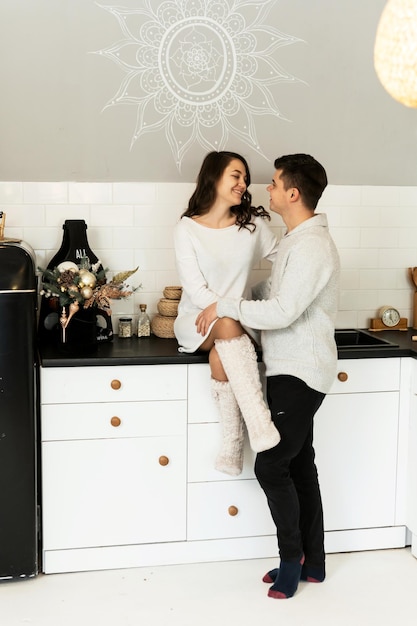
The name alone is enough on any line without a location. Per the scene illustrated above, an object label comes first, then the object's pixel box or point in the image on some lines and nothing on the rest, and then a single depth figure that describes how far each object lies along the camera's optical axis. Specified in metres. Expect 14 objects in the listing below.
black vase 3.38
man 2.81
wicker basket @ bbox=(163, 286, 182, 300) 3.48
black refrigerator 2.90
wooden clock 3.78
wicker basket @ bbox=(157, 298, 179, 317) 3.46
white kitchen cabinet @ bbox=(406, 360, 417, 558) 3.26
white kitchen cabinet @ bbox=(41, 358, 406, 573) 3.08
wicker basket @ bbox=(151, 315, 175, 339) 3.45
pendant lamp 1.61
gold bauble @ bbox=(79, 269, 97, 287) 3.14
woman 2.98
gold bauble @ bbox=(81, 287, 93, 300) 3.13
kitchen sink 3.63
